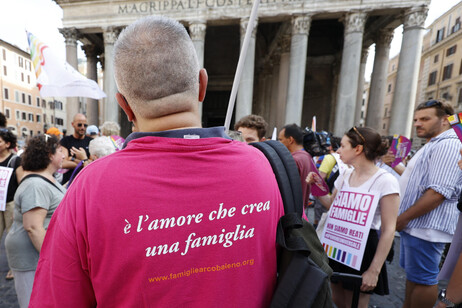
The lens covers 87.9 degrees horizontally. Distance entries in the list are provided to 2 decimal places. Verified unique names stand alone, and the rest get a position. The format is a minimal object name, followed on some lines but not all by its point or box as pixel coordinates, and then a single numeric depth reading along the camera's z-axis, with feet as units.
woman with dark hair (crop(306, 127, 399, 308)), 6.39
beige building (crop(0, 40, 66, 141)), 108.17
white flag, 14.65
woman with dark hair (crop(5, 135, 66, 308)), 6.55
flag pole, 4.99
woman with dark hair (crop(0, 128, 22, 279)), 9.56
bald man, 14.53
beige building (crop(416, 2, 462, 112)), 91.45
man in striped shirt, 6.94
